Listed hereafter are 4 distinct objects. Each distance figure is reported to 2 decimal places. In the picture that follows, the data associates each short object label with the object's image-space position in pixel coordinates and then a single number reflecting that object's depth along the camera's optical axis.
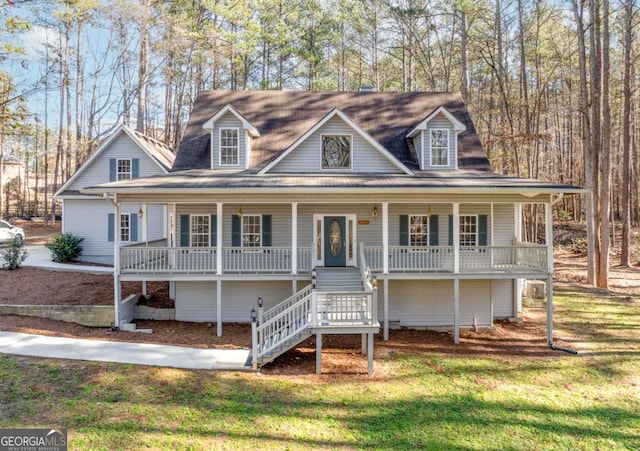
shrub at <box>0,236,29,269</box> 14.95
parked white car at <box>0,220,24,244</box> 20.73
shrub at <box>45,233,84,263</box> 17.83
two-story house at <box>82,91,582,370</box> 10.88
